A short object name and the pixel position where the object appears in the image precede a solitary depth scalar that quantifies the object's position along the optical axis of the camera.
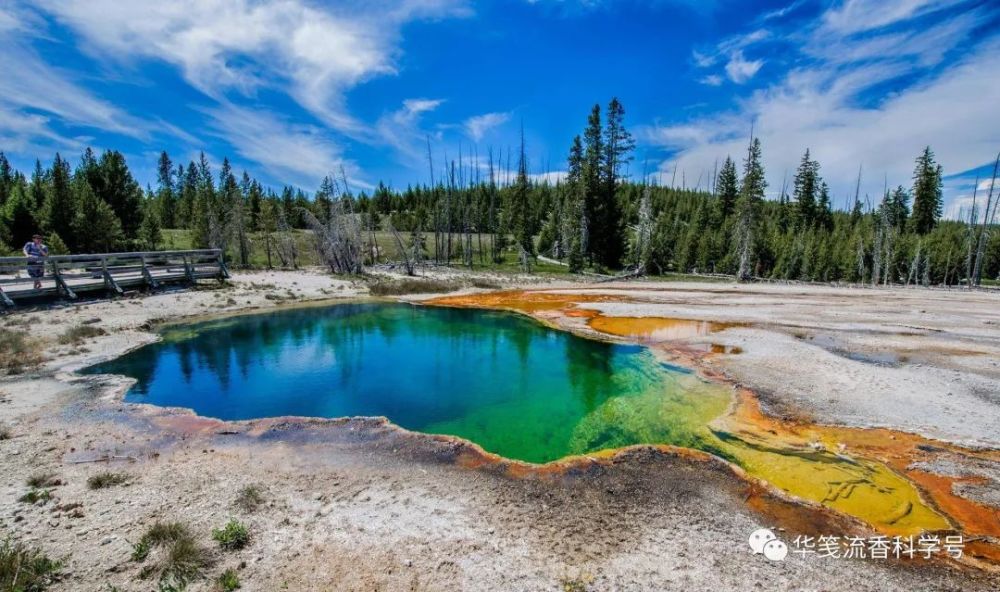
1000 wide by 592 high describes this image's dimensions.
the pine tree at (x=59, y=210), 40.75
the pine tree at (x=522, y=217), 62.34
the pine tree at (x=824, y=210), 68.50
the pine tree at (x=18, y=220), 41.62
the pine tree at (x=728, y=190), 70.44
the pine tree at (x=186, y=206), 69.88
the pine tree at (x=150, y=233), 47.25
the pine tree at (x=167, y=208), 73.69
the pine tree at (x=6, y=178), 56.41
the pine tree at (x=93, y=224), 39.94
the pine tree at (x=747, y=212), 43.31
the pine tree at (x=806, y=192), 66.21
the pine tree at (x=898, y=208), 65.56
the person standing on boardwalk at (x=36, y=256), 18.83
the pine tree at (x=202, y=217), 47.85
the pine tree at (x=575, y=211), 46.35
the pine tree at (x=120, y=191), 48.66
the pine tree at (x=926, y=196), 61.72
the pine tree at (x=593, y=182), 49.03
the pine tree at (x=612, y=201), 49.44
